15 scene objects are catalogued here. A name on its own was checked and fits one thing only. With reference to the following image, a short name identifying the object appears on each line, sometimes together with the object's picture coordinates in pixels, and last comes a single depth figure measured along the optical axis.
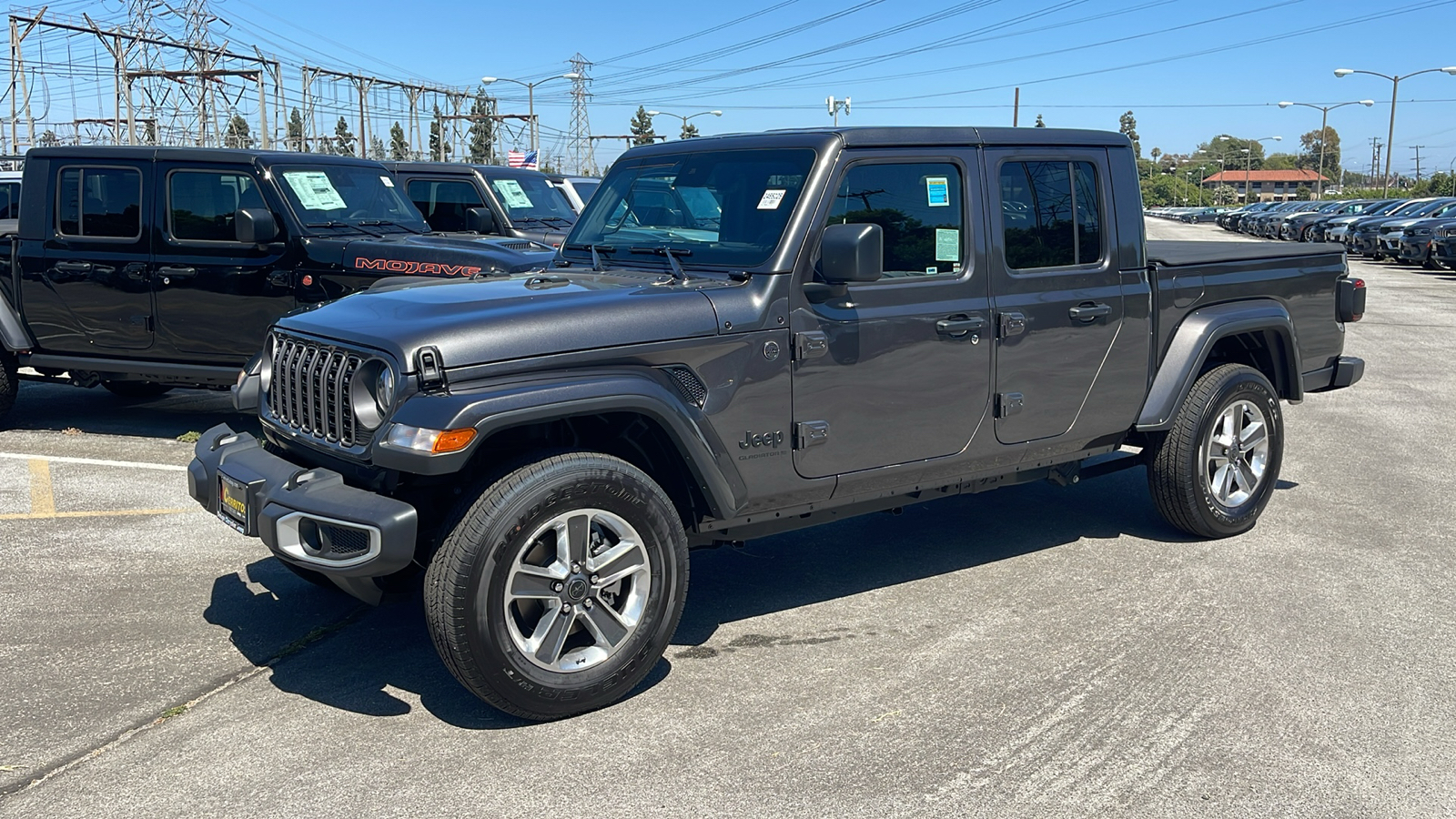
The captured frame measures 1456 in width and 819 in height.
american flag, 42.77
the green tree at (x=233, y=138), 50.67
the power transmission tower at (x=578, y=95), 72.12
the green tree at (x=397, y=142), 106.44
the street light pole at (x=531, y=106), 52.22
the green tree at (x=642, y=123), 88.51
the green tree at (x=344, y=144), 70.06
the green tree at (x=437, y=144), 61.03
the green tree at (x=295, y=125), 94.89
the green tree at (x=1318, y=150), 186.50
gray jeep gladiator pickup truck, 3.93
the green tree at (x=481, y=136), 75.94
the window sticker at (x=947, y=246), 5.05
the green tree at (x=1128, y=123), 170.25
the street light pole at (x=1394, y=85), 54.38
